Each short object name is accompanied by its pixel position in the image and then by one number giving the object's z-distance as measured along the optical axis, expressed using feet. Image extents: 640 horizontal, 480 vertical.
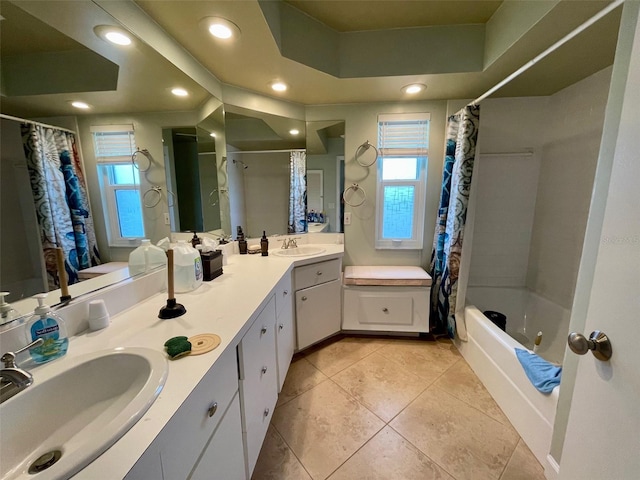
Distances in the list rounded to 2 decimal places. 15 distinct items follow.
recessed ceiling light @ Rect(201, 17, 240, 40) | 4.06
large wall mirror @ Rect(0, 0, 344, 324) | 2.50
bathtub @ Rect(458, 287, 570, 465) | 4.21
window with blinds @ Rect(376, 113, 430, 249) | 7.61
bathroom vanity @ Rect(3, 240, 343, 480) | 1.71
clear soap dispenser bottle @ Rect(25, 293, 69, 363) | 2.36
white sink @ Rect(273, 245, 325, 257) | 7.40
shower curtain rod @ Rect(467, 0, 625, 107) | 2.95
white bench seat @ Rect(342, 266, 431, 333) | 7.20
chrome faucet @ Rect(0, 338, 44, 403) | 1.89
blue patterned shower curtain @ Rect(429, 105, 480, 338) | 6.36
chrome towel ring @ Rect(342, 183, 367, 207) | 7.94
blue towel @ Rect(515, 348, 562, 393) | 4.02
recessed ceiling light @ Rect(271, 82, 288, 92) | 6.24
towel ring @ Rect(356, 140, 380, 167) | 7.70
